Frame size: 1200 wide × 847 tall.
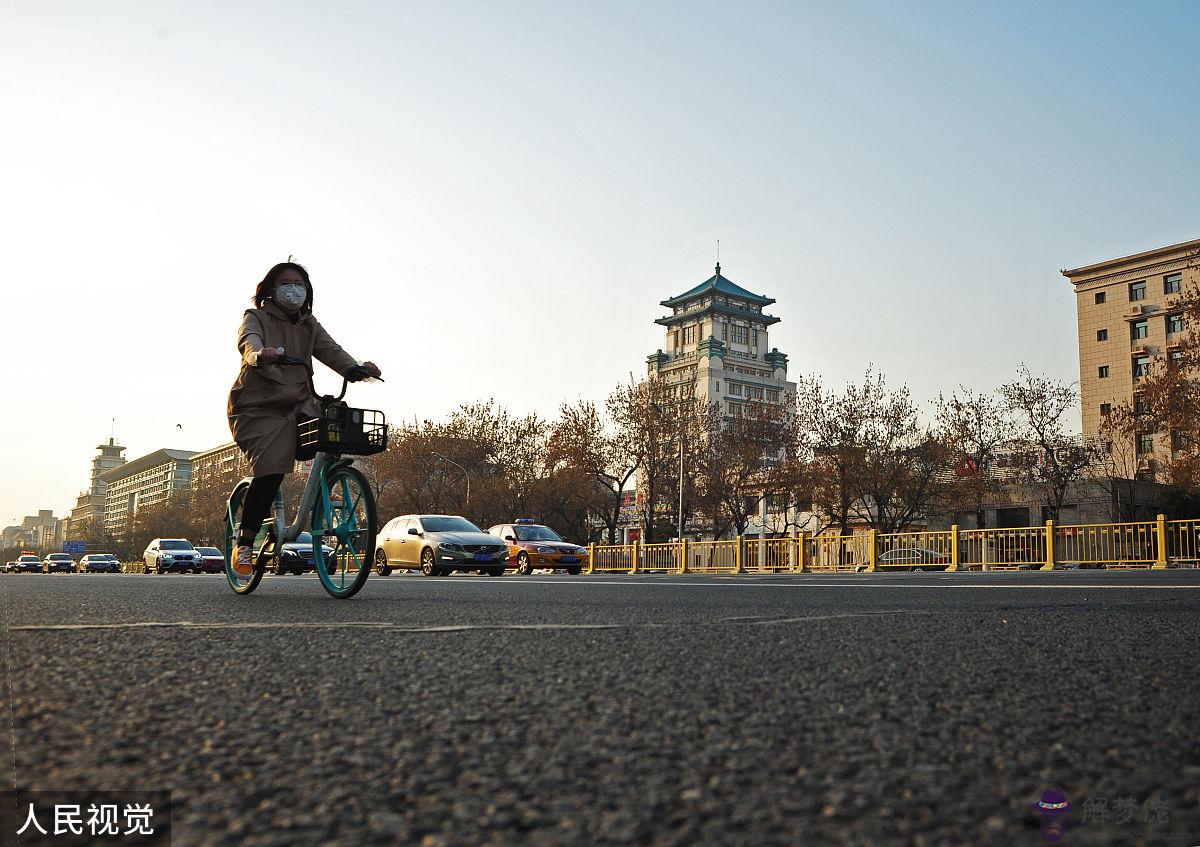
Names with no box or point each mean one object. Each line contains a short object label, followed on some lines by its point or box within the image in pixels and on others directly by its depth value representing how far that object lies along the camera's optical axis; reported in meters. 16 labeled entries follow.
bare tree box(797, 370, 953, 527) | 41.78
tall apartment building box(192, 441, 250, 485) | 92.06
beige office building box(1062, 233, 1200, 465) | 69.12
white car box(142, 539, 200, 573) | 33.59
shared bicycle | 5.35
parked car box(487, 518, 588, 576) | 23.38
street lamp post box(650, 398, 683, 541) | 47.72
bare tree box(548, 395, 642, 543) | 48.06
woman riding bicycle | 5.45
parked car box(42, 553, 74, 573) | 57.38
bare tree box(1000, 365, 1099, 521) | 42.19
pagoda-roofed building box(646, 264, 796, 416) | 123.12
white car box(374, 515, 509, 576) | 18.53
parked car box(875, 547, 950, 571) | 26.78
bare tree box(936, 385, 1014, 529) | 42.09
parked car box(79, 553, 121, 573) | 50.93
